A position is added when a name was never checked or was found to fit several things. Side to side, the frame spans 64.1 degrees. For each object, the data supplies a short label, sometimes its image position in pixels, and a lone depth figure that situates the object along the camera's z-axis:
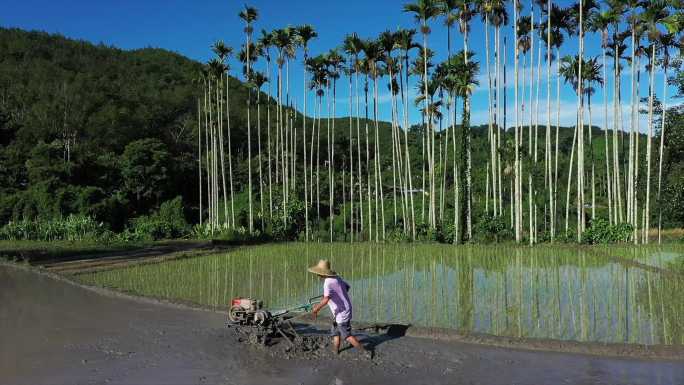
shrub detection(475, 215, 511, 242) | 24.64
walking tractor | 7.29
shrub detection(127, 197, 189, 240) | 30.17
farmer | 6.88
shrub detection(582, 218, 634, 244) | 21.97
